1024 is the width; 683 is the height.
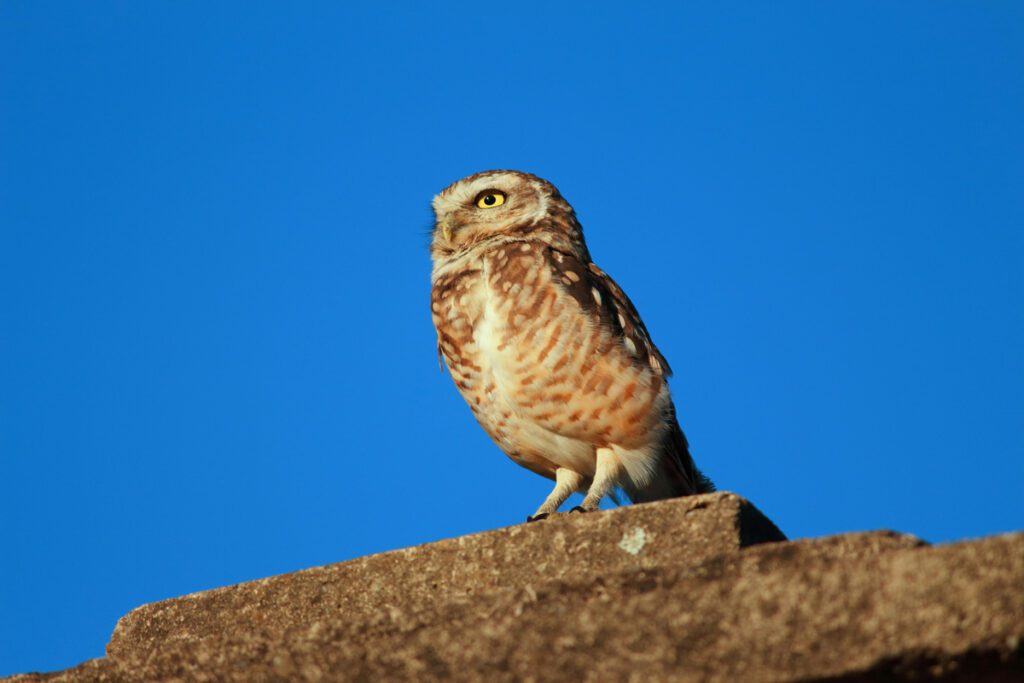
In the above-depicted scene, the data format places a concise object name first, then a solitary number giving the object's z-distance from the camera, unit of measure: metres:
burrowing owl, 11.48
